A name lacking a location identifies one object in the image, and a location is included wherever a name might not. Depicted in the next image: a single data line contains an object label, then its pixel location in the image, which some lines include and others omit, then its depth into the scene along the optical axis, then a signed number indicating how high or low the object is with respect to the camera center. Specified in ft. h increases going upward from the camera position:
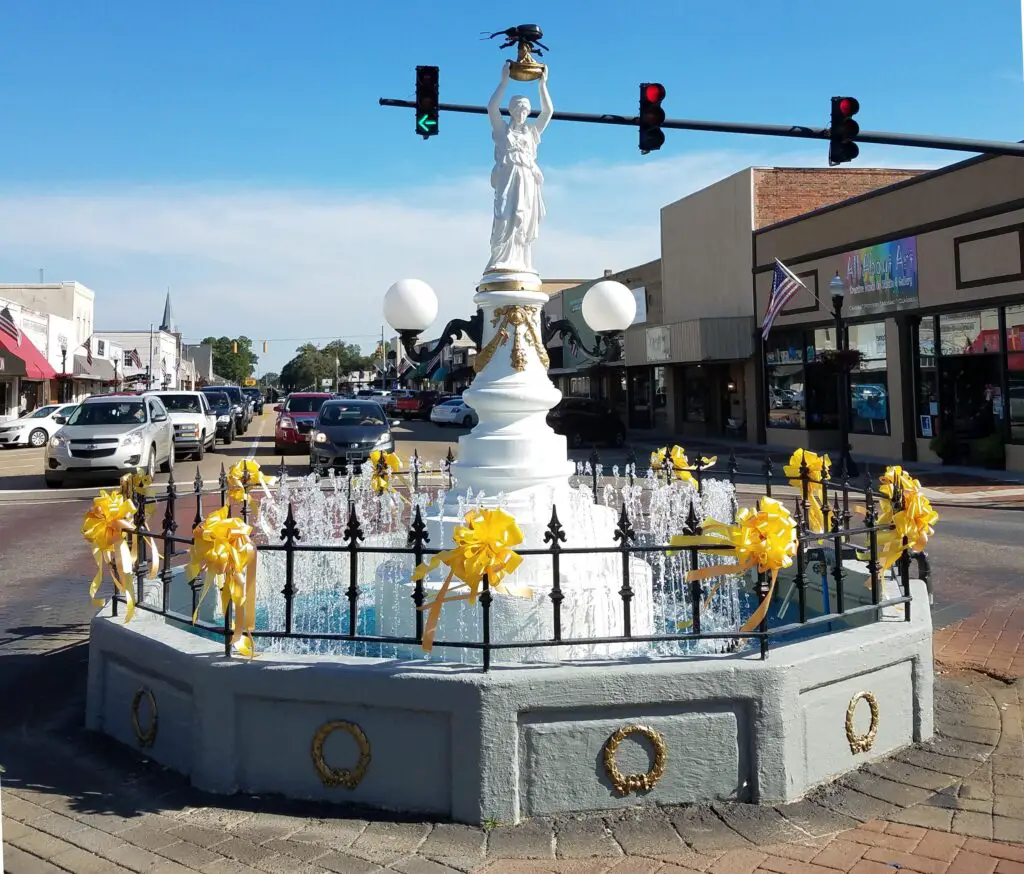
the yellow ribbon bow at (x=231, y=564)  13.71 -2.23
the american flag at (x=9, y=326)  118.01 +14.74
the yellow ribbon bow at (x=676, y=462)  29.84 -1.64
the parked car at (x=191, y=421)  72.08 +0.51
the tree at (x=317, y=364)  415.85 +31.30
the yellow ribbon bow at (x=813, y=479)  22.97 -1.87
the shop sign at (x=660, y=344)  104.17 +9.00
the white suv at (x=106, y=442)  55.93 -0.87
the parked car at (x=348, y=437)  58.49 -0.94
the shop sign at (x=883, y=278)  71.26 +11.59
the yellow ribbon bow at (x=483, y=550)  12.79 -1.96
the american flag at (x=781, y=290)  69.97 +10.20
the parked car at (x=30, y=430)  95.86 +0.09
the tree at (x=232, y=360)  515.91 +40.87
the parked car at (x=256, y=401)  176.50 +5.18
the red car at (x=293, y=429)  76.84 -0.39
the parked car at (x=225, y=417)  91.91 +0.99
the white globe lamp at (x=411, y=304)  20.48 +2.83
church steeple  426.35 +55.16
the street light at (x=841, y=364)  60.03 +3.50
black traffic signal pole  35.94 +12.22
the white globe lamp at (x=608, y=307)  22.26 +2.90
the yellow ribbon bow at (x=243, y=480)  23.81 -1.64
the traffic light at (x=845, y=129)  36.73 +12.17
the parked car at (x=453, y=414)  121.19 +0.94
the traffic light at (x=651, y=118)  38.22 +13.36
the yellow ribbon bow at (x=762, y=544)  13.43 -2.06
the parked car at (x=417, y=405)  150.00 +2.88
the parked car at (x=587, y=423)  89.10 -0.51
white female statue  20.30 +5.69
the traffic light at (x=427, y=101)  40.68 +15.30
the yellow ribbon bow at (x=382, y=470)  28.45 -1.64
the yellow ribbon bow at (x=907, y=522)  16.76 -2.21
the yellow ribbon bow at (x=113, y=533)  16.55 -2.04
